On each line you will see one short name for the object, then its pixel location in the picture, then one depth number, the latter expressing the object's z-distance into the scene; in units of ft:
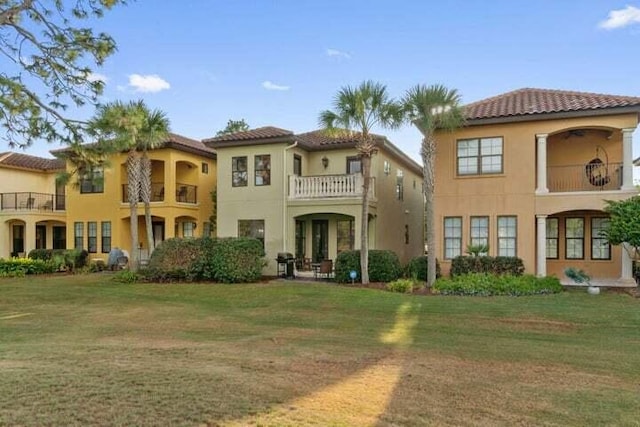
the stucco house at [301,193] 71.67
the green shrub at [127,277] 65.98
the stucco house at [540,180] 57.67
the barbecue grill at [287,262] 68.72
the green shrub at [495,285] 50.78
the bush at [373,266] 60.90
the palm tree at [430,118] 55.67
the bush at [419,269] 60.18
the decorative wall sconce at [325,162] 77.77
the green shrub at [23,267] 78.07
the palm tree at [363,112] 56.49
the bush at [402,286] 52.85
